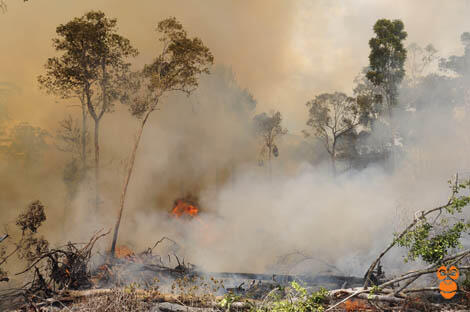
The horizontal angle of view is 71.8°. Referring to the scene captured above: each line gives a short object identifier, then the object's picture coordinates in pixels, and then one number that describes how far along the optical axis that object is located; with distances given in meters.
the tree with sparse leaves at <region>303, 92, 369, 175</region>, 26.31
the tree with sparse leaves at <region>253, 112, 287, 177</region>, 29.89
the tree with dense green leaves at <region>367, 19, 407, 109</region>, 21.19
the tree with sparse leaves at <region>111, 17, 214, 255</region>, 17.66
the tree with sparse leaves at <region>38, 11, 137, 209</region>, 17.16
